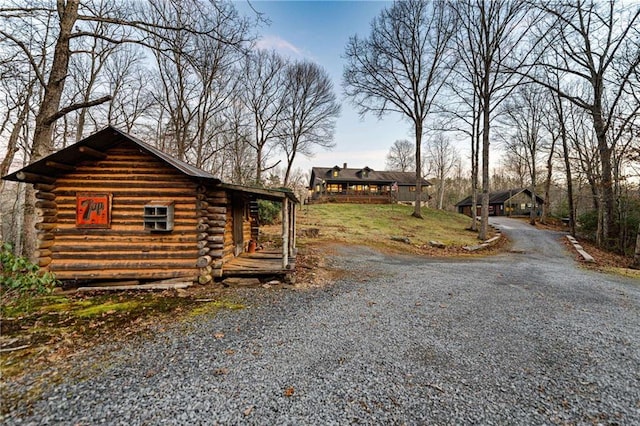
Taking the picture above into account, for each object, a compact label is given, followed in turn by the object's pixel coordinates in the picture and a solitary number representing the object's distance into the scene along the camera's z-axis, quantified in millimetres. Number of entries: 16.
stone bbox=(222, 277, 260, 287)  6809
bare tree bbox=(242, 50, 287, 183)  22312
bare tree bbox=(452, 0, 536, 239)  14944
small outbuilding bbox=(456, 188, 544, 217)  36625
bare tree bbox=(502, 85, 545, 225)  22859
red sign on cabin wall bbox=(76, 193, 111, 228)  6500
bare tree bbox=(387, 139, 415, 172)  49125
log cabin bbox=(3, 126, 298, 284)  6348
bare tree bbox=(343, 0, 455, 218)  19422
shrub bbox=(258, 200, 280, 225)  18125
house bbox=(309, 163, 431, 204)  35009
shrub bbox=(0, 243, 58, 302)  3498
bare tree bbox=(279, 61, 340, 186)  24731
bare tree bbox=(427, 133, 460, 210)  43947
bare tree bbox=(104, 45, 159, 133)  15523
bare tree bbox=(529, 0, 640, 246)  12844
